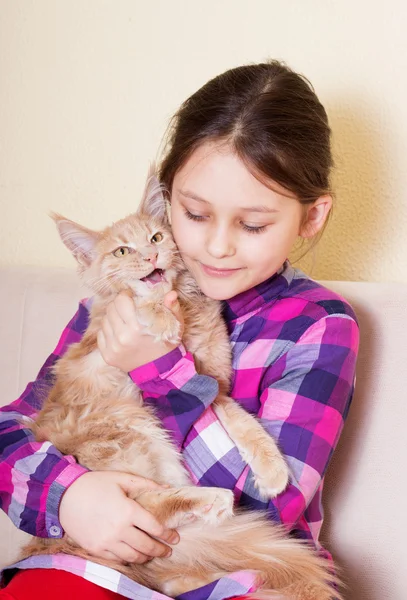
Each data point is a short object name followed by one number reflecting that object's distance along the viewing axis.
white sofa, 1.47
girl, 1.28
